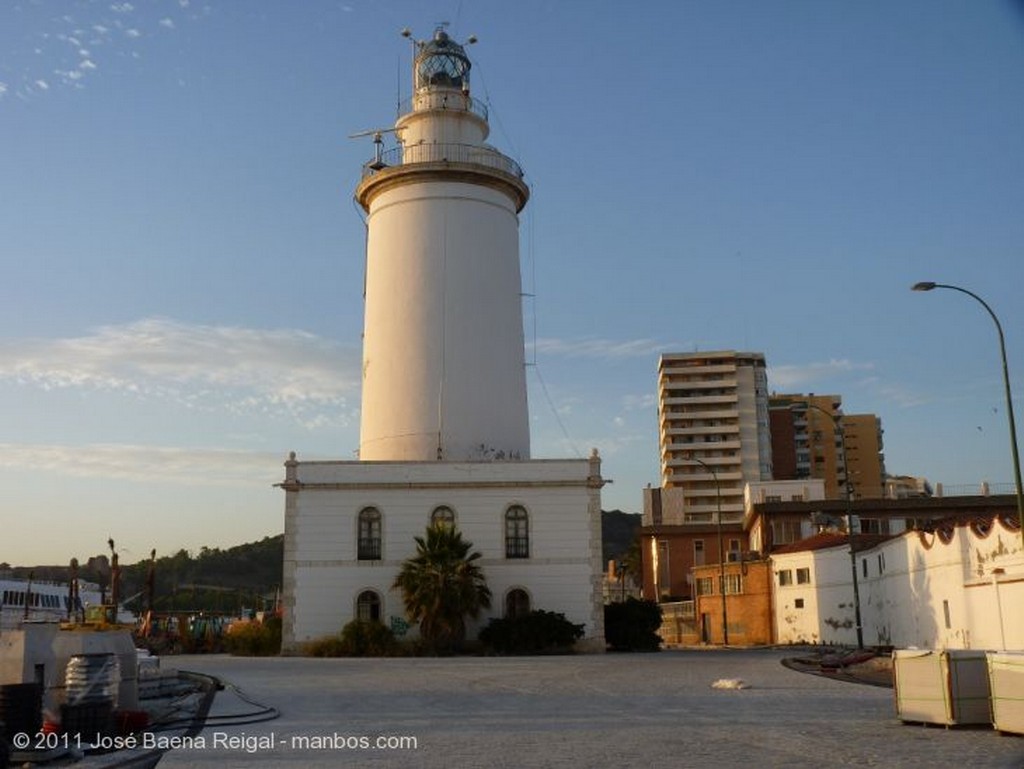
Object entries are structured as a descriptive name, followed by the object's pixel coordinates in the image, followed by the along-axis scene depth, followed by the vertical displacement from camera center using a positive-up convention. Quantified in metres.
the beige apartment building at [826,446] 110.94 +17.94
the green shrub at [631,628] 38.47 -0.33
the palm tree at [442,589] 34.69 +0.99
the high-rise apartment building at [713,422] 104.31 +18.80
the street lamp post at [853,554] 30.85 +1.79
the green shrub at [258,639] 37.69 -0.59
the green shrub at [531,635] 35.03 -0.49
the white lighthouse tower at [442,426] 37.00 +6.84
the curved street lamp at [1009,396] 19.33 +3.88
